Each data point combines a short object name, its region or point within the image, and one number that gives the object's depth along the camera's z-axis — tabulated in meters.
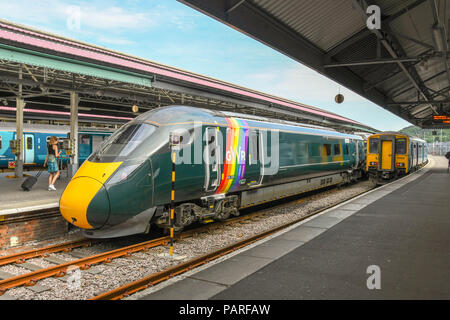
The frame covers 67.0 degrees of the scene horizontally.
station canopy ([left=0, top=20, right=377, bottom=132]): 9.32
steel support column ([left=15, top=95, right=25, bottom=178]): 14.52
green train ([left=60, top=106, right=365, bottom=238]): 6.60
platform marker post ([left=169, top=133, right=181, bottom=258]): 6.56
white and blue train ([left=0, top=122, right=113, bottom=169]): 20.78
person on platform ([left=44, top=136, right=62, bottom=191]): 11.15
